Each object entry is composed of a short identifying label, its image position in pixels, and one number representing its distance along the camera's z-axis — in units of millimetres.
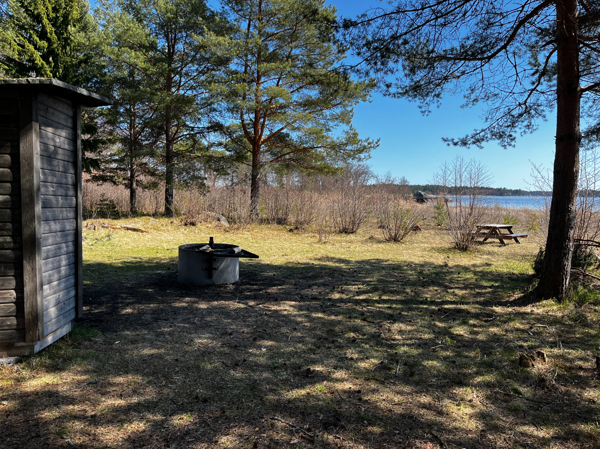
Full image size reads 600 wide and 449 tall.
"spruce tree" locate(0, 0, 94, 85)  11164
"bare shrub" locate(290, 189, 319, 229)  15094
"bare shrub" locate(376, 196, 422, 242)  12422
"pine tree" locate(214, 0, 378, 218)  14703
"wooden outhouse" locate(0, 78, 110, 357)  3109
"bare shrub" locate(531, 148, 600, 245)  7137
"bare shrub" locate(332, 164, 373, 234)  14008
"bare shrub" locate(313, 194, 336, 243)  14408
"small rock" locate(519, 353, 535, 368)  3486
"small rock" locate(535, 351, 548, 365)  3563
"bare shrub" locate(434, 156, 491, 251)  10219
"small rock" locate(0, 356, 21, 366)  3182
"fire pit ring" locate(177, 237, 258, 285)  6238
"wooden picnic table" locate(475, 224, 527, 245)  11898
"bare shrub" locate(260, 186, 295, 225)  16453
